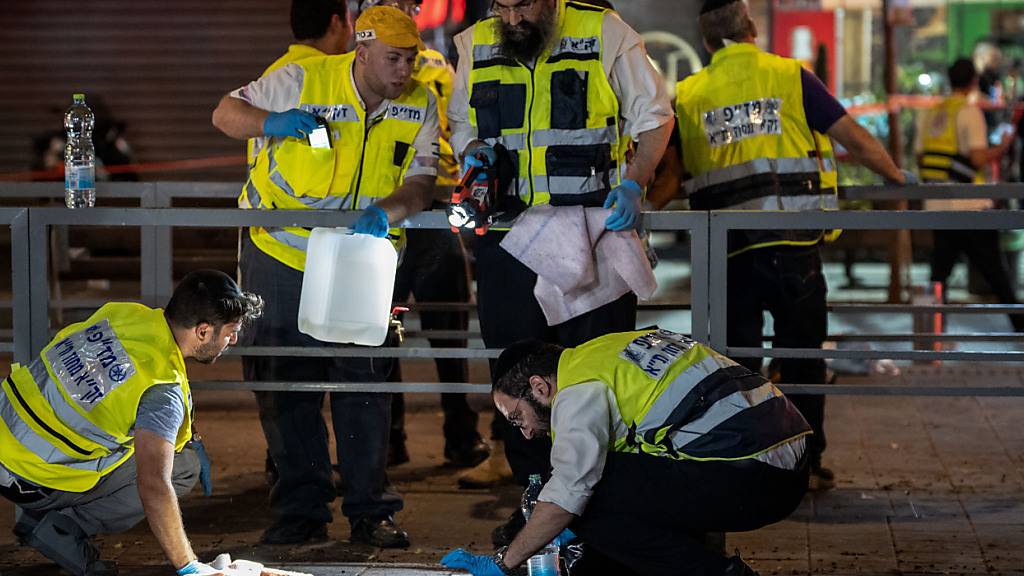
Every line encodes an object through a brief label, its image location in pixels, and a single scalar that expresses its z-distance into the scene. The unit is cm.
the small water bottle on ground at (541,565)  848
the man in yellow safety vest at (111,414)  831
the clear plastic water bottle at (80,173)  1065
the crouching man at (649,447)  797
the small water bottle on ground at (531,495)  895
